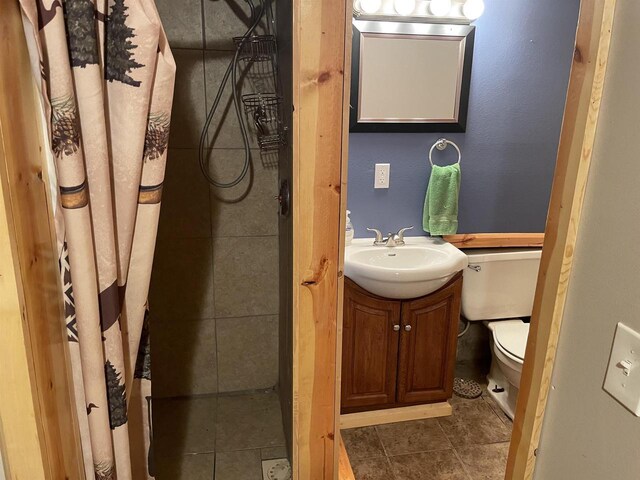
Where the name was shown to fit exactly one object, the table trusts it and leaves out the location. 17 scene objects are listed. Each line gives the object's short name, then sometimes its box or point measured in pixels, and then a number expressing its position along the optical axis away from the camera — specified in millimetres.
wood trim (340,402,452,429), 2387
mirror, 2252
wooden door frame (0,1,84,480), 765
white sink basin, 2072
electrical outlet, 2400
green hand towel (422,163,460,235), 2355
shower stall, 2066
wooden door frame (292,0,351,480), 1211
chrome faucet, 2383
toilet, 2404
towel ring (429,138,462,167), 2416
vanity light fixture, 2186
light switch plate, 717
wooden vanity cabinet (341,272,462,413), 2221
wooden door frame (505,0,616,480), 778
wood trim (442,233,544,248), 2508
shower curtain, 842
